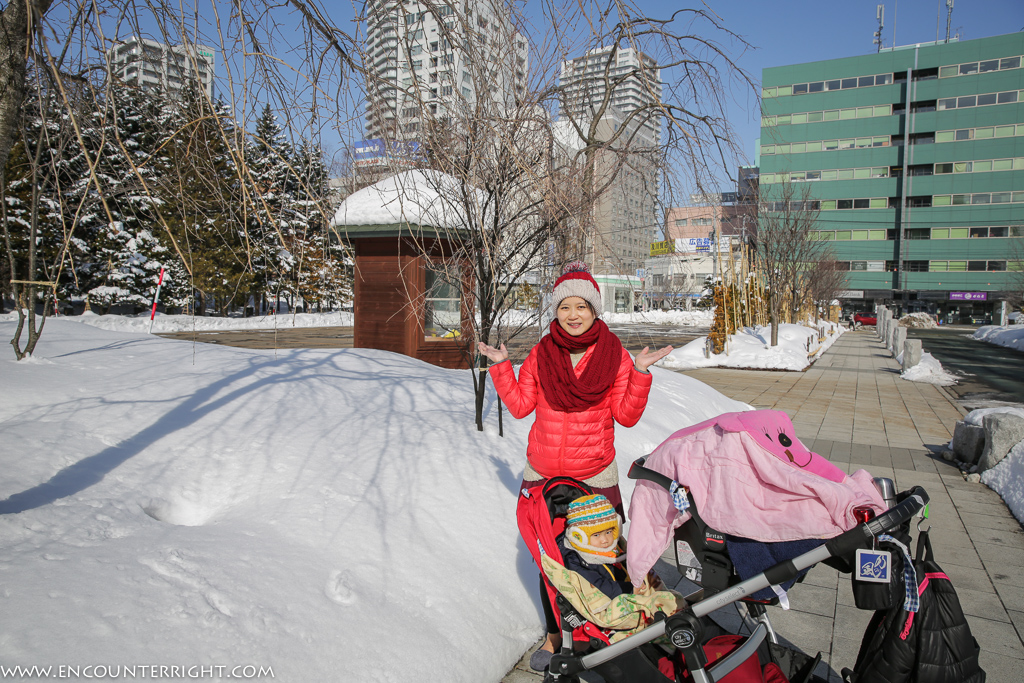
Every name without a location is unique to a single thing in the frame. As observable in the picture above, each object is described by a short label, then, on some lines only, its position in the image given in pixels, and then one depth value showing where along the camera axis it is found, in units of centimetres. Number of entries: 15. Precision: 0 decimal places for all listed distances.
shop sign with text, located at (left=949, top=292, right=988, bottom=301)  5524
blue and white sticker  186
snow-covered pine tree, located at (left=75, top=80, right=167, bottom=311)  2302
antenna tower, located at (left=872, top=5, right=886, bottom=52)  6172
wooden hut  956
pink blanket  207
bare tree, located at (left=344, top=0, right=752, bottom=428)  298
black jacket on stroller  188
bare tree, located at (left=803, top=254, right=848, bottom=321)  3559
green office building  5416
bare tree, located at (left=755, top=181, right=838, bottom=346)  2066
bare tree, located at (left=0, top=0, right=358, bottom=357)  216
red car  5244
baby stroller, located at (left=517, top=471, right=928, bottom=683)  197
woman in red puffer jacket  274
